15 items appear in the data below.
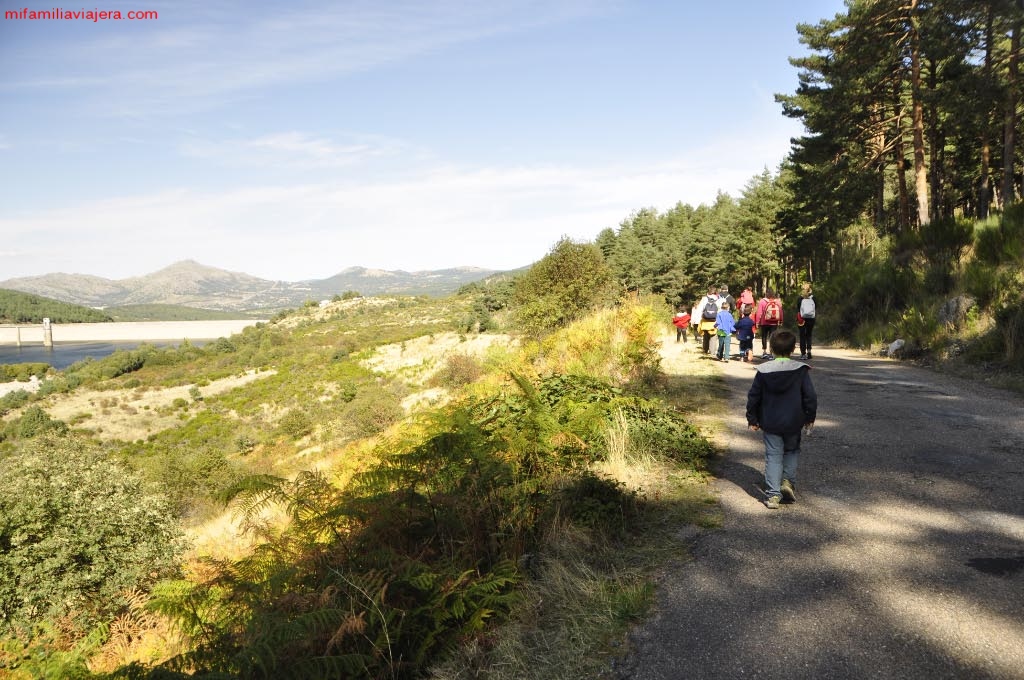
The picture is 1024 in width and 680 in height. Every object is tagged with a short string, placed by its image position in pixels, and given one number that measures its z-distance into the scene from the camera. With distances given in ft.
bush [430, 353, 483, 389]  123.92
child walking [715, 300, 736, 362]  42.11
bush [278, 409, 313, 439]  165.48
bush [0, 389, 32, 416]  241.47
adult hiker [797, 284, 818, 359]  40.19
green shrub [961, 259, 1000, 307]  35.19
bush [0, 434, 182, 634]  31.12
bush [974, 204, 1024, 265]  36.11
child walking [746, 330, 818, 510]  15.64
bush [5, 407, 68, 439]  189.26
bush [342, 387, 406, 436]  120.47
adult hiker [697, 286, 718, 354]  44.06
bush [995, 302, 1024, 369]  30.04
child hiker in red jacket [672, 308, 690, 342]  57.31
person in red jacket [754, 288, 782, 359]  39.90
